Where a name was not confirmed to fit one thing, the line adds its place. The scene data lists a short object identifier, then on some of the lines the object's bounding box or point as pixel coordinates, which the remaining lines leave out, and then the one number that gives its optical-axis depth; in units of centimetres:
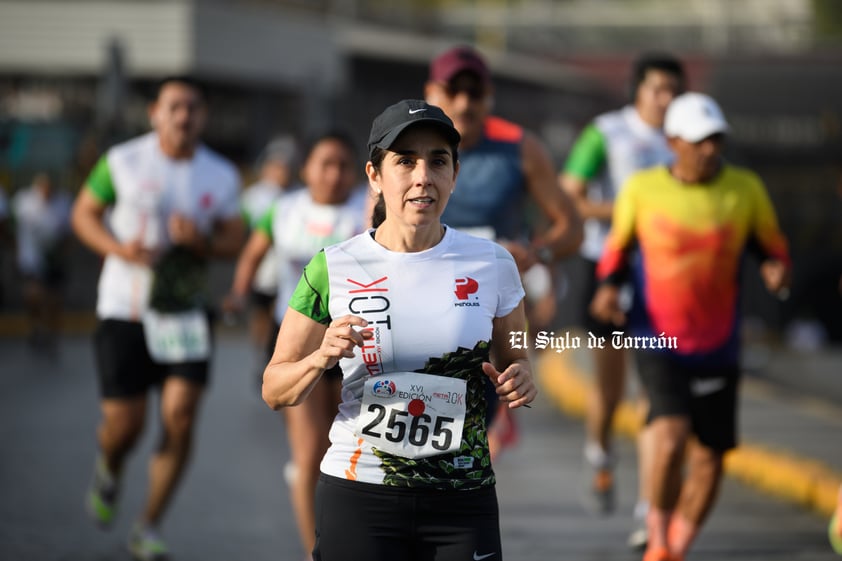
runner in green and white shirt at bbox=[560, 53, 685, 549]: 1908
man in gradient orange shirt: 1478
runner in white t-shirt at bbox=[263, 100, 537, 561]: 914
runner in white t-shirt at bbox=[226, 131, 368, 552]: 1725
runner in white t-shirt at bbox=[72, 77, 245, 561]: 1669
